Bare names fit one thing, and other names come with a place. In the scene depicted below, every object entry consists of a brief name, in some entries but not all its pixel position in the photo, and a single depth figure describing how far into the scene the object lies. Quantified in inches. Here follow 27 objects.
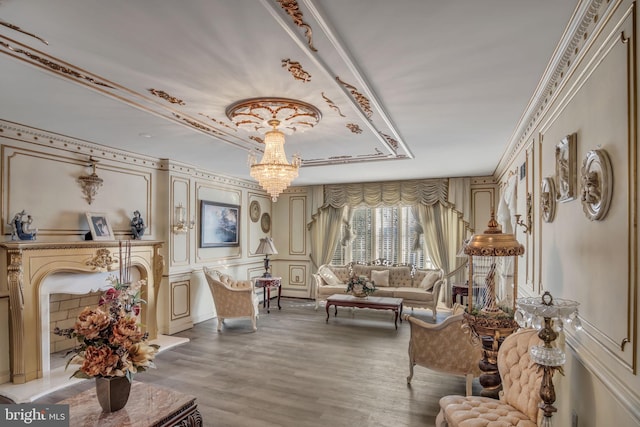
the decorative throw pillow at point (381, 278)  276.1
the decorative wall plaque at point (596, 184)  59.4
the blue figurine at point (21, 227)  141.3
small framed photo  170.9
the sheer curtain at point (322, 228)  315.6
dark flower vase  73.1
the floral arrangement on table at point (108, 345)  70.5
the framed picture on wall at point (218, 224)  246.1
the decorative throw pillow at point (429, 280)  256.7
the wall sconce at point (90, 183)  170.7
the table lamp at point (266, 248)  282.1
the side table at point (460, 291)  242.5
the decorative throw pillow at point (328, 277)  288.4
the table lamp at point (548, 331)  67.3
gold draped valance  280.8
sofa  249.6
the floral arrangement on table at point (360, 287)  240.8
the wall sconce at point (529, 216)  125.5
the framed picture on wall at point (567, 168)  77.5
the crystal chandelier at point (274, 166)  136.6
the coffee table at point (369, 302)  225.5
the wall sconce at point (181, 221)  219.3
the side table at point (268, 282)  267.9
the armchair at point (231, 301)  219.3
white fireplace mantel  138.0
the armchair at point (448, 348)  129.0
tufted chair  80.5
